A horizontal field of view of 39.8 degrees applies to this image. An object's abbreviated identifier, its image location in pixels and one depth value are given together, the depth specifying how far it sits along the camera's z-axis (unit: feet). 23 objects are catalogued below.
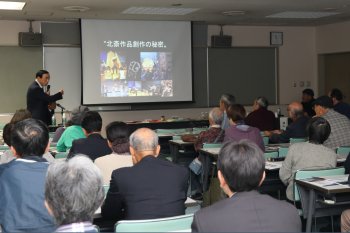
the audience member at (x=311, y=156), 13.69
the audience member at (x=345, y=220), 11.77
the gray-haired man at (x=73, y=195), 5.90
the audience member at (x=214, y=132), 20.04
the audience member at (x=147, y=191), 9.24
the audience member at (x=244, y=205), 6.58
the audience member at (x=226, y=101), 22.91
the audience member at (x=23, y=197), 8.46
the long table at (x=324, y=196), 11.46
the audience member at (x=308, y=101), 33.68
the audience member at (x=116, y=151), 12.18
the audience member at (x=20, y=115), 15.51
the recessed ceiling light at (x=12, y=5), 26.11
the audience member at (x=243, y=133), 17.61
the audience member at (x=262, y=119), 25.30
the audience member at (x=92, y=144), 14.71
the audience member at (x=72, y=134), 17.53
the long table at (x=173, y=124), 32.32
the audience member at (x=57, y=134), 20.86
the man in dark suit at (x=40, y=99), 24.80
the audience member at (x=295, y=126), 20.95
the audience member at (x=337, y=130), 18.39
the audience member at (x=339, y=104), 25.52
